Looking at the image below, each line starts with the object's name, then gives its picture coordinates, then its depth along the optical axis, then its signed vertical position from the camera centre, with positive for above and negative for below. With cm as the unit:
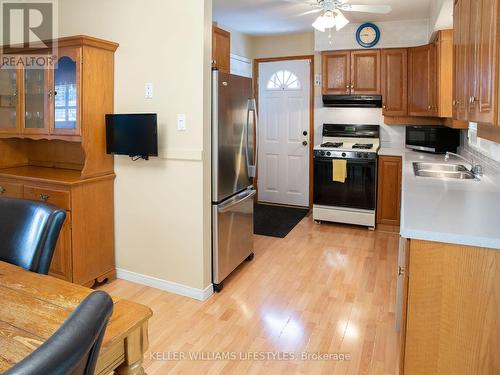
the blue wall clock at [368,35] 474 +155
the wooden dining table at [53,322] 98 -44
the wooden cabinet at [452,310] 153 -60
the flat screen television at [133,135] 280 +19
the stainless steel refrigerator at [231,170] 292 -7
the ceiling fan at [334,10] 337 +132
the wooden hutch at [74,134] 286 +20
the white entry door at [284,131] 562 +44
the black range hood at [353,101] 489 +78
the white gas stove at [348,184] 461 -26
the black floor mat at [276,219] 465 -76
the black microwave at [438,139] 422 +26
